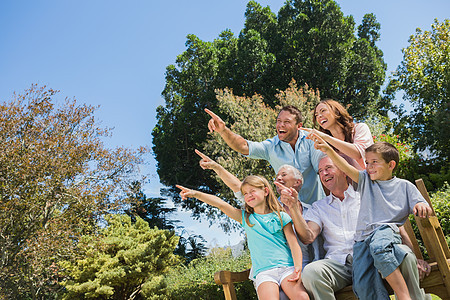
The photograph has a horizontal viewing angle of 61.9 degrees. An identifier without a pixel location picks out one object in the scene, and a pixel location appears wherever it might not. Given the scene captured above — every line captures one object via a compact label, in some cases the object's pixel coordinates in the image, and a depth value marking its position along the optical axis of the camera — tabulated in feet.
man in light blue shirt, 10.26
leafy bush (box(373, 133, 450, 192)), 36.06
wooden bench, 7.11
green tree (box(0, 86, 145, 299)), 29.78
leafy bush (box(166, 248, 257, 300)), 24.64
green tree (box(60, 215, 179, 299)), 30.40
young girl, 7.86
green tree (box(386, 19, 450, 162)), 39.19
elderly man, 7.27
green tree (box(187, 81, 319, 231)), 37.91
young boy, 6.97
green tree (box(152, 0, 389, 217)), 60.80
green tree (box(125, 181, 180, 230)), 57.57
